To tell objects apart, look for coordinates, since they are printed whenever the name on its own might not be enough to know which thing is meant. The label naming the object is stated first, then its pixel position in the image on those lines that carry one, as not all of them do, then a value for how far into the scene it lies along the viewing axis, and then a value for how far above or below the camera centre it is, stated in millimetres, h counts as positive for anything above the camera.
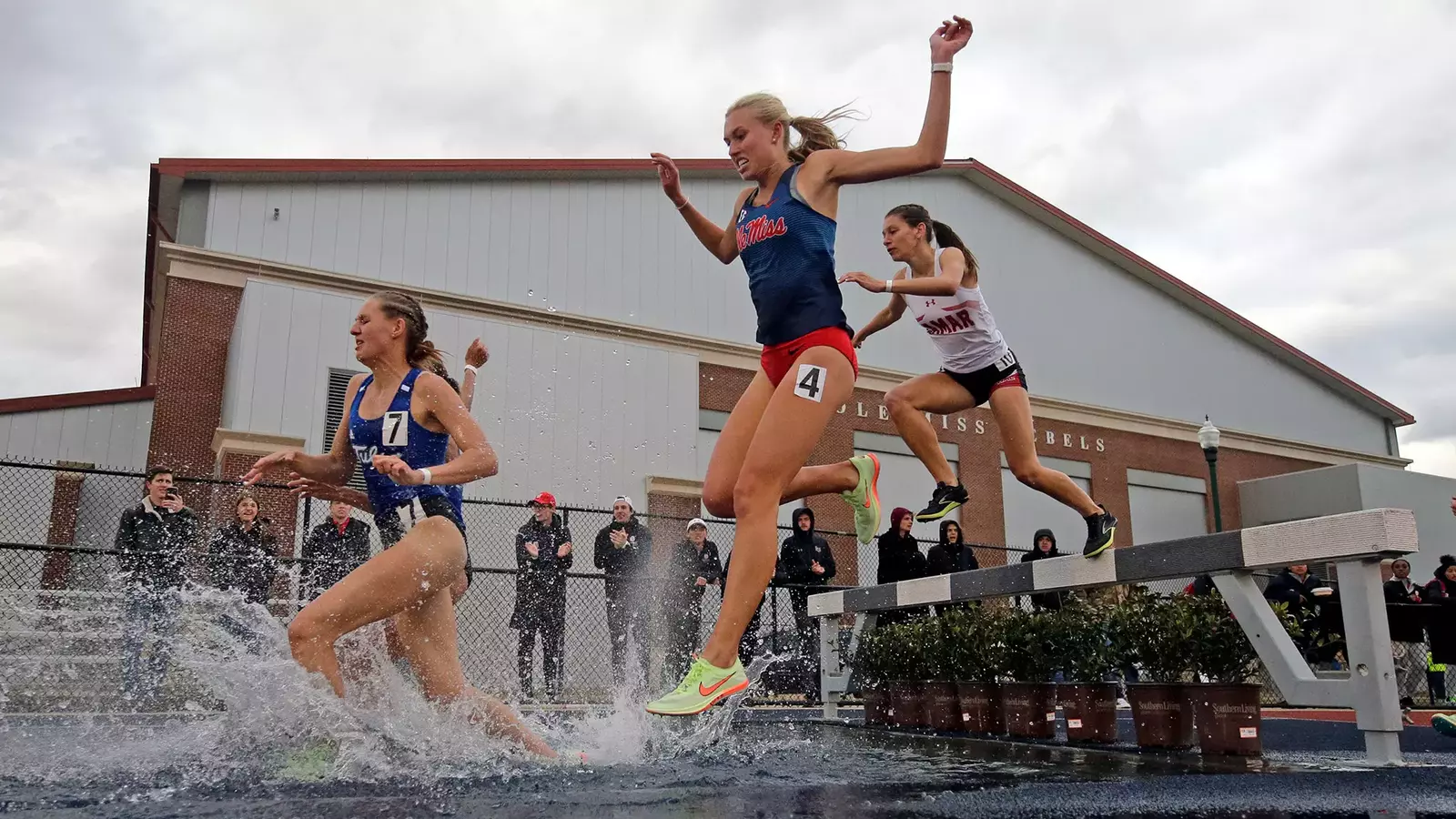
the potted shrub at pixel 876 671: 6895 -293
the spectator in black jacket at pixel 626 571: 10391 +579
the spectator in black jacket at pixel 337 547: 9117 +724
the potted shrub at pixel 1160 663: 4824 -177
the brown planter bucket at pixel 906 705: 6645 -502
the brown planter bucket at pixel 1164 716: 4863 -424
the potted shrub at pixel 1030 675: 5648 -270
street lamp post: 15689 +2758
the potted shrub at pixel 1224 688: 4582 -281
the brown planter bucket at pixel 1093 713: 5387 -451
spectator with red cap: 9938 +362
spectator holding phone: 8711 +462
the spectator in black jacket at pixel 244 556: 9023 +631
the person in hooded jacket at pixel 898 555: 9966 +677
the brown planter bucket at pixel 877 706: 6969 -528
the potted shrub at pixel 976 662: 6016 -207
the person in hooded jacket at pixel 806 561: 10906 +683
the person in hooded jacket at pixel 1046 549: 11044 +834
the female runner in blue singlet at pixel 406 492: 3504 +487
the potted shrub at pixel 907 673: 6590 -299
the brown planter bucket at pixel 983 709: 6090 -481
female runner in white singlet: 4910 +1192
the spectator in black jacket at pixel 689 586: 10219 +406
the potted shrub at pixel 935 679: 6332 -323
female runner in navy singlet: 3525 +1093
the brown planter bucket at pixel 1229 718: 4559 -410
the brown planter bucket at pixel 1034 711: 5738 -463
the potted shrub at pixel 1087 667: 5312 -212
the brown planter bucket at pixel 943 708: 6340 -493
